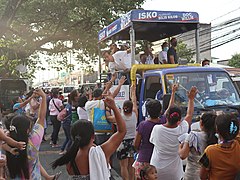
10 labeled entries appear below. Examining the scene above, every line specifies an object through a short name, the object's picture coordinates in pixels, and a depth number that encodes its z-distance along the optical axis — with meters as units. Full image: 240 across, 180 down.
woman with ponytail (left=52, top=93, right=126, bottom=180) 3.02
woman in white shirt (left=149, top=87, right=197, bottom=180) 4.14
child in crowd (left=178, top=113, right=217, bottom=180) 3.72
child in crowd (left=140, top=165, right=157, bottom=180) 3.87
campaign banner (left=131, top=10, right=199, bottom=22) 7.87
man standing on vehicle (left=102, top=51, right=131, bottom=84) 8.42
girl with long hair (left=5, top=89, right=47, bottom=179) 3.49
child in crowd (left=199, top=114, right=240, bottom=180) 3.03
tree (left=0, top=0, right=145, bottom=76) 18.16
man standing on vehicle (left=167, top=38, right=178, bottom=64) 8.91
